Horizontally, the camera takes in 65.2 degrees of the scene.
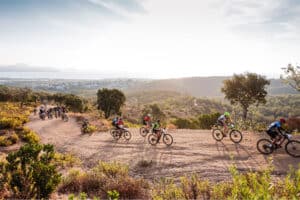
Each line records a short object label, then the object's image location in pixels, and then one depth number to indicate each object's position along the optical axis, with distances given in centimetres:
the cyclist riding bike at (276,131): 1141
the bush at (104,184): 748
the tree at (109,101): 4597
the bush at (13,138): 1730
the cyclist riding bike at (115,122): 1882
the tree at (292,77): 2203
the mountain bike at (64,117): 3128
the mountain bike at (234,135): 1508
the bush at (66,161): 1181
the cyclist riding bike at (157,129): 1577
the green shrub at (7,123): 2066
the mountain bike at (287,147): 1141
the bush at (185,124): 3749
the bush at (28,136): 1825
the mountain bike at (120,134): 1881
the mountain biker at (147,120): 1824
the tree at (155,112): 5342
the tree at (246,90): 3444
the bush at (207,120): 3688
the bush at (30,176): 677
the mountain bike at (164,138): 1566
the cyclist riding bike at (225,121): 1537
